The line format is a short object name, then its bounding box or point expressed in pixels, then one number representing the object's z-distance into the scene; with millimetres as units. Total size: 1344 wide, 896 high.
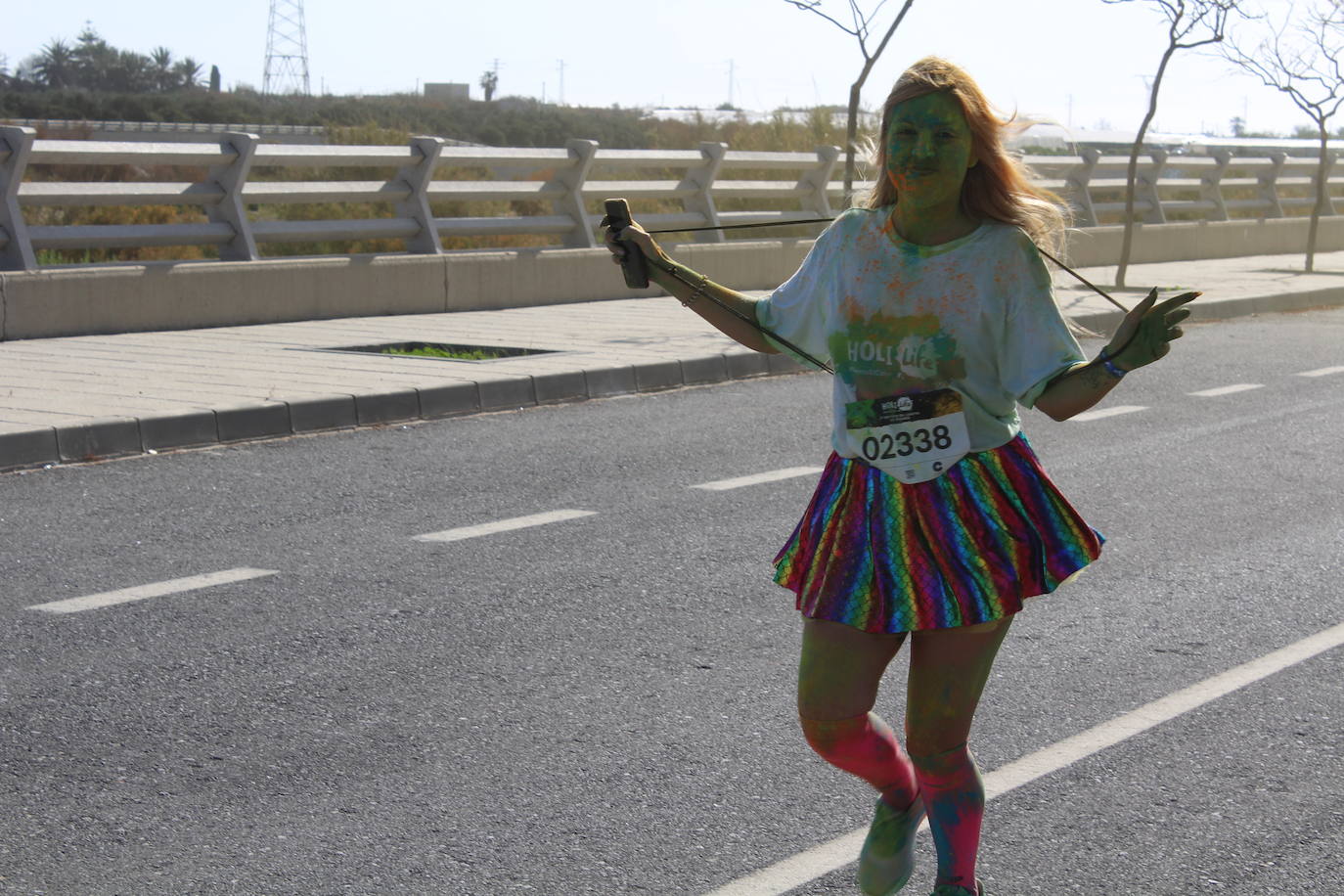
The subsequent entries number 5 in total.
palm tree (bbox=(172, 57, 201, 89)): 108750
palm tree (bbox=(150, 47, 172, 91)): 105875
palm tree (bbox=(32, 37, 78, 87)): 103000
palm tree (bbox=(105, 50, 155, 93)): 103438
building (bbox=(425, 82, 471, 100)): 110750
